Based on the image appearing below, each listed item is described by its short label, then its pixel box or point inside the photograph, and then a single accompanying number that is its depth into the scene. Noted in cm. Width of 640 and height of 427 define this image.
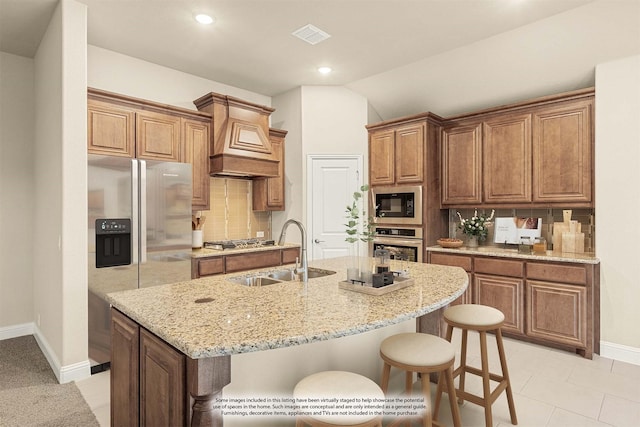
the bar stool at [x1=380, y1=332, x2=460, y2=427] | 165
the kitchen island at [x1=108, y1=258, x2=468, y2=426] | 124
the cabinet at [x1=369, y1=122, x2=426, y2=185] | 428
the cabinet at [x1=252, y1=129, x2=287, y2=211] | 467
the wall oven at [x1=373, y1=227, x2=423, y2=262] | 428
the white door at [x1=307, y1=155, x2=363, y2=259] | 471
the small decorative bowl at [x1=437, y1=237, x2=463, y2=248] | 406
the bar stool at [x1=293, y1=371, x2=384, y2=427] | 126
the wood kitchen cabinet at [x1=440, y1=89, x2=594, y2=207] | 343
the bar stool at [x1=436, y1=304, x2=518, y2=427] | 207
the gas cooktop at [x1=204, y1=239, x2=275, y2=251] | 401
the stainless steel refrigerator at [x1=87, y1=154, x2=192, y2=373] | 288
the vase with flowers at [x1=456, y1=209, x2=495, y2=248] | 417
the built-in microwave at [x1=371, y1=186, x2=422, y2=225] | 428
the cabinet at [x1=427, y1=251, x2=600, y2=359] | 316
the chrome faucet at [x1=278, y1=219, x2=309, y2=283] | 217
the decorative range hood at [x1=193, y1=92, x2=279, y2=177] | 393
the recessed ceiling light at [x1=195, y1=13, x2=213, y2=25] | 300
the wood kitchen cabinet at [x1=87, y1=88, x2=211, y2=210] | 313
